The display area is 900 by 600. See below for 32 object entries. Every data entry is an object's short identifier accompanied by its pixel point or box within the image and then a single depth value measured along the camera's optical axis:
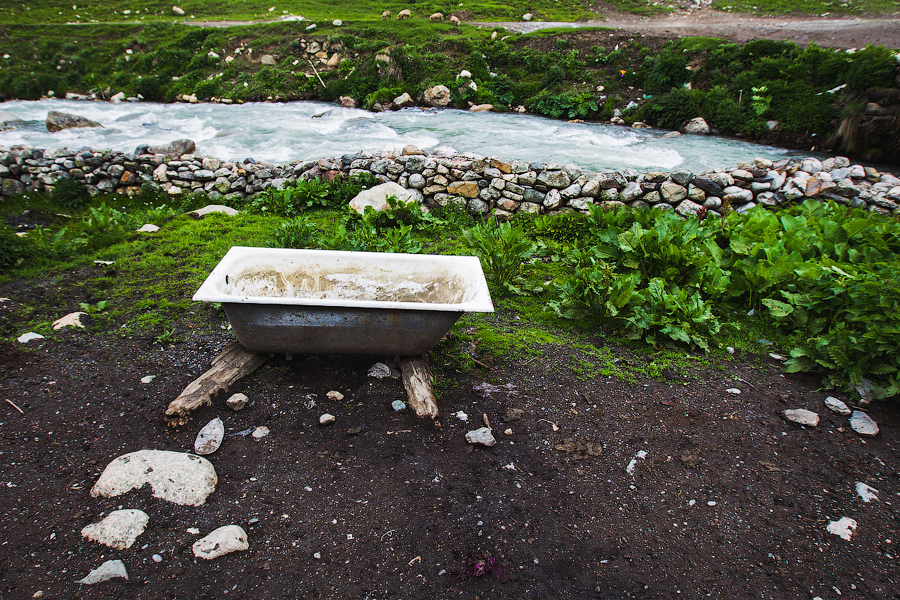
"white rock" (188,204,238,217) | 6.43
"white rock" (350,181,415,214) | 6.36
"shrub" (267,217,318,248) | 4.80
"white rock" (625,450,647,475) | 2.72
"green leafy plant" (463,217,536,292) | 4.57
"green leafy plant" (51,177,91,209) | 6.63
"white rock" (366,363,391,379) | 3.31
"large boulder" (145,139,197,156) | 7.36
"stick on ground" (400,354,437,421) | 2.97
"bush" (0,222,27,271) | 4.54
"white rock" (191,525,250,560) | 2.13
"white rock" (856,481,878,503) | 2.57
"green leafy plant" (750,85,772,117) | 10.12
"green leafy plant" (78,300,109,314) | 3.98
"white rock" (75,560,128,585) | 1.98
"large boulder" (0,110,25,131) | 10.50
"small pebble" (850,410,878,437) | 2.98
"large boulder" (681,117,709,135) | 10.51
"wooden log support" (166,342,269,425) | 2.85
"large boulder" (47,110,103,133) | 10.04
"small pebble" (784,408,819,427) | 3.06
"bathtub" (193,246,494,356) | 2.87
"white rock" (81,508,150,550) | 2.14
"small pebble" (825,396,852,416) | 3.14
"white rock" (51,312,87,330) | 3.71
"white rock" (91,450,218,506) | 2.38
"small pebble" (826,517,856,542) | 2.36
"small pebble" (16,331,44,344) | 3.51
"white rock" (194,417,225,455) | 2.69
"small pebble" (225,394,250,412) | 2.97
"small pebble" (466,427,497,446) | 2.83
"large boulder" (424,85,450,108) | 12.75
